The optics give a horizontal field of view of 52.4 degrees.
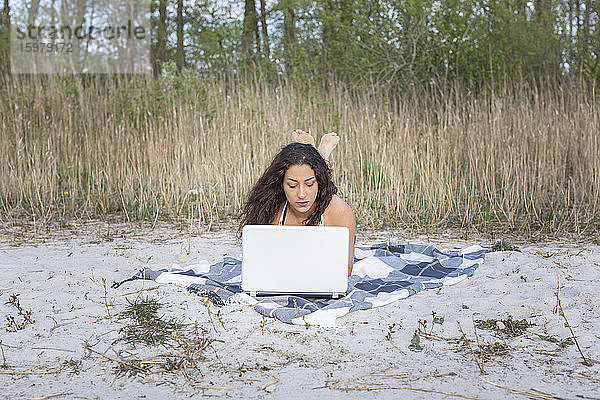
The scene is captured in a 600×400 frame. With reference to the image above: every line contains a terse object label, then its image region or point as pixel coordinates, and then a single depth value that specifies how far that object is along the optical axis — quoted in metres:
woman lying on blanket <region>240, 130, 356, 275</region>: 2.91
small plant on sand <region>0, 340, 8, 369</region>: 2.08
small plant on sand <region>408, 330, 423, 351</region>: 2.23
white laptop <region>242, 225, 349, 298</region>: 2.66
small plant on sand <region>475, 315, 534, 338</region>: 2.38
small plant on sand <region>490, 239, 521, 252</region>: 3.78
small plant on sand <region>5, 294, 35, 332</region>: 2.43
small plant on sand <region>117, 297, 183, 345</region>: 2.30
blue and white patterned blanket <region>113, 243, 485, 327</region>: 2.60
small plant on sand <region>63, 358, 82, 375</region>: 2.04
